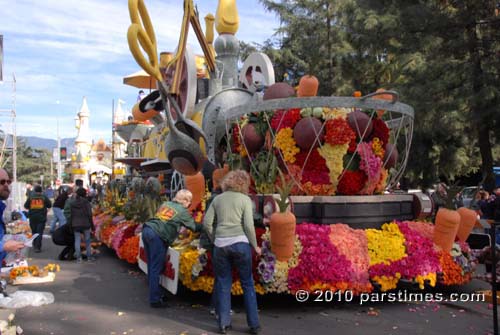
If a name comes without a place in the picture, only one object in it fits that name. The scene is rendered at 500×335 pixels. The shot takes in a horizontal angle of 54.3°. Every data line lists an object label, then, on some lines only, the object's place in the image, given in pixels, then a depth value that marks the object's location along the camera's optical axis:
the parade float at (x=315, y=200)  6.14
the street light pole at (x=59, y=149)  50.52
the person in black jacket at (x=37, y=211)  11.83
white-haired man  6.36
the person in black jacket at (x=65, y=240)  10.45
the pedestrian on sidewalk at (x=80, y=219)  10.05
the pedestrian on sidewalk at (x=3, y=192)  4.45
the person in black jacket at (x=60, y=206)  13.43
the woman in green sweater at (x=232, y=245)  5.13
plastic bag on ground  6.27
